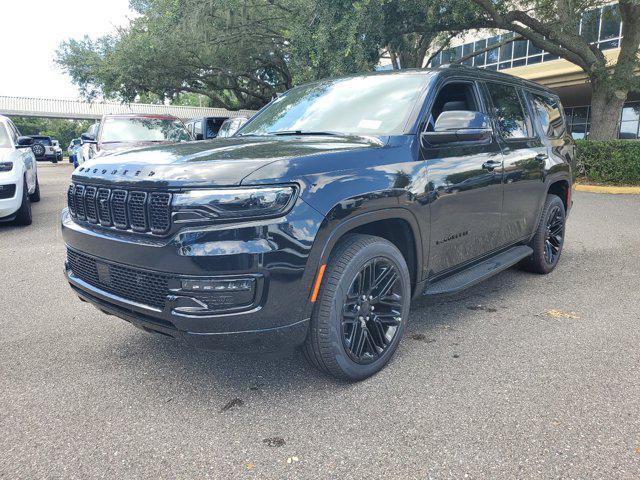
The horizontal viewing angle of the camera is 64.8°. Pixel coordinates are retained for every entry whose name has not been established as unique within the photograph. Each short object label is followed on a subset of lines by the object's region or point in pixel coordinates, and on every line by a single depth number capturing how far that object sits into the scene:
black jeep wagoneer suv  2.38
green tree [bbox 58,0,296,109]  17.33
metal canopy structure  43.28
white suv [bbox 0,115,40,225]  7.46
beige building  22.92
